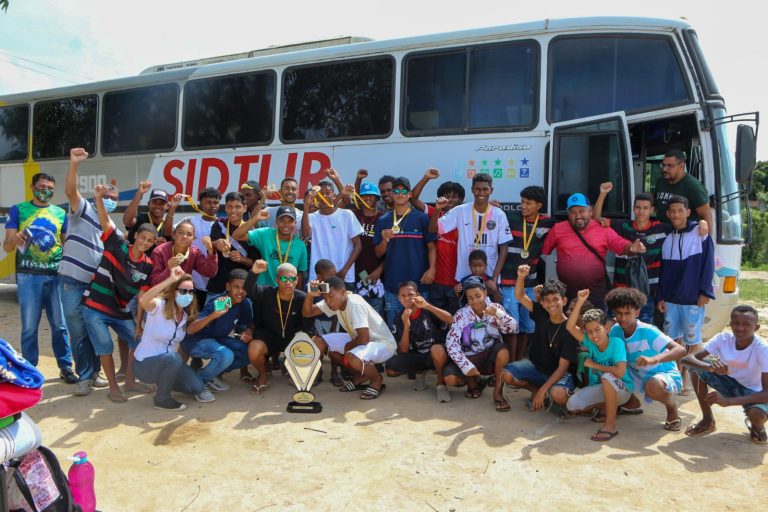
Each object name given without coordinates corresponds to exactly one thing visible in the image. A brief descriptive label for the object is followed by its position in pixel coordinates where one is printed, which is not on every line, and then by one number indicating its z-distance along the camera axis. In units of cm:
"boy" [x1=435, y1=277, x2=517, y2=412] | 529
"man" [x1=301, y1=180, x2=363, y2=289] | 611
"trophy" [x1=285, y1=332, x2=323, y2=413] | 508
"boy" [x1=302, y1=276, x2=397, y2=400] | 542
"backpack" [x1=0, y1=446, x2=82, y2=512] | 264
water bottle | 291
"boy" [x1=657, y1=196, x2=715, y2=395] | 539
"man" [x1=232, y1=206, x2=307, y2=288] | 595
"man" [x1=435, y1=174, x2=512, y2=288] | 580
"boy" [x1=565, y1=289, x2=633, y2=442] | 455
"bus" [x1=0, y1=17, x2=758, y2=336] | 593
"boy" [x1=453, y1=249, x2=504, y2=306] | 569
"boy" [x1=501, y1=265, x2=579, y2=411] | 493
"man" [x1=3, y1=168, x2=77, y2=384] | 556
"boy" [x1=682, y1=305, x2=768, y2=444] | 441
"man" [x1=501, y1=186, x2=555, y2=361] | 580
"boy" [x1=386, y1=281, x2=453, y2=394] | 561
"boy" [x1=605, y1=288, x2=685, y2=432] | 459
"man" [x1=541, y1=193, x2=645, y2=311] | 553
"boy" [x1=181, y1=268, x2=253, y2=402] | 538
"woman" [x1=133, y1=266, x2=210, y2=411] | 509
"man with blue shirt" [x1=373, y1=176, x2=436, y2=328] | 603
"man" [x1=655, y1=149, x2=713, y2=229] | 558
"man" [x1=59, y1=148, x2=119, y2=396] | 541
